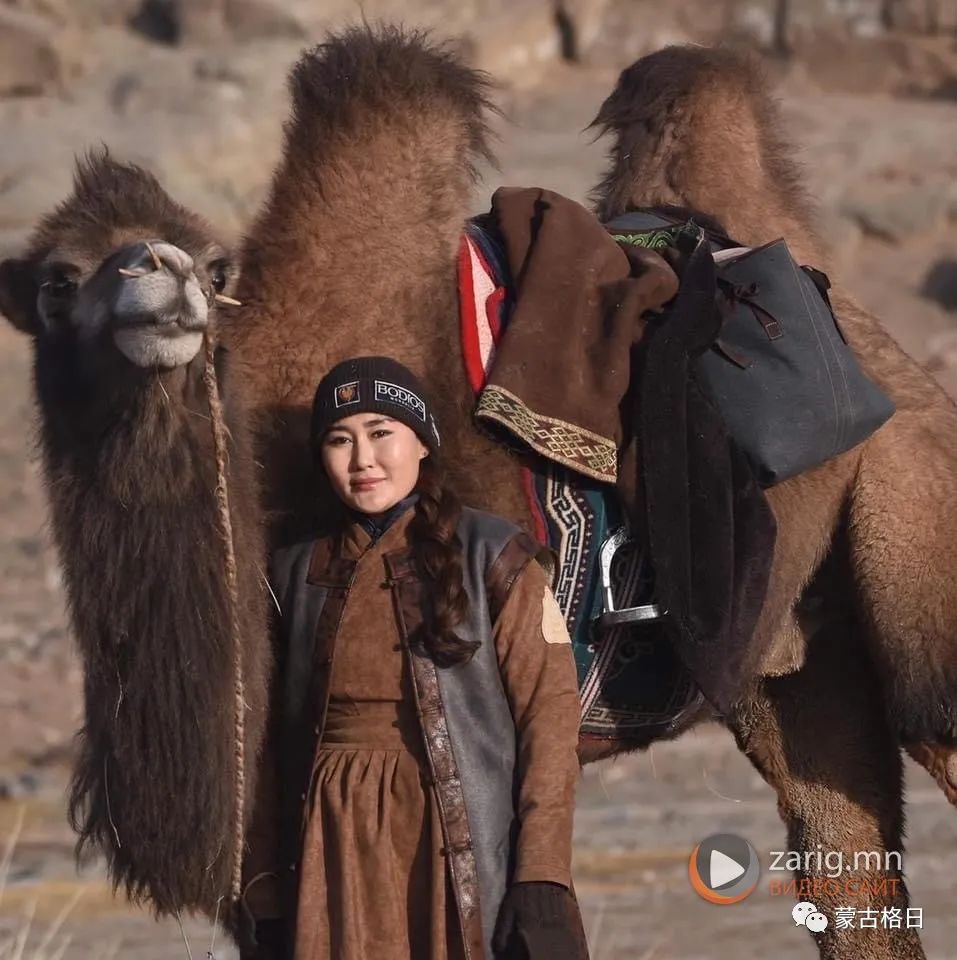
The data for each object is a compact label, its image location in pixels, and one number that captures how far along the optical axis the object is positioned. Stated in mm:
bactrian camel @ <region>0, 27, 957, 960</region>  6734
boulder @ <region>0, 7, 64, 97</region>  42375
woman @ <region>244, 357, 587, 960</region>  6488
